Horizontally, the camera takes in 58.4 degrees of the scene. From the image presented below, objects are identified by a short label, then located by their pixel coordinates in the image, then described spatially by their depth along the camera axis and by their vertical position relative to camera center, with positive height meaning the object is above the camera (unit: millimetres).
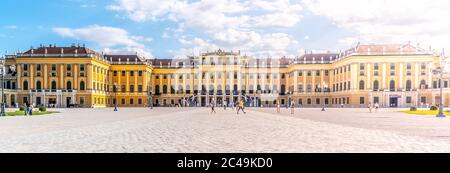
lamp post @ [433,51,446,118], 29562 +1529
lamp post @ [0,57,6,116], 31456 +1595
